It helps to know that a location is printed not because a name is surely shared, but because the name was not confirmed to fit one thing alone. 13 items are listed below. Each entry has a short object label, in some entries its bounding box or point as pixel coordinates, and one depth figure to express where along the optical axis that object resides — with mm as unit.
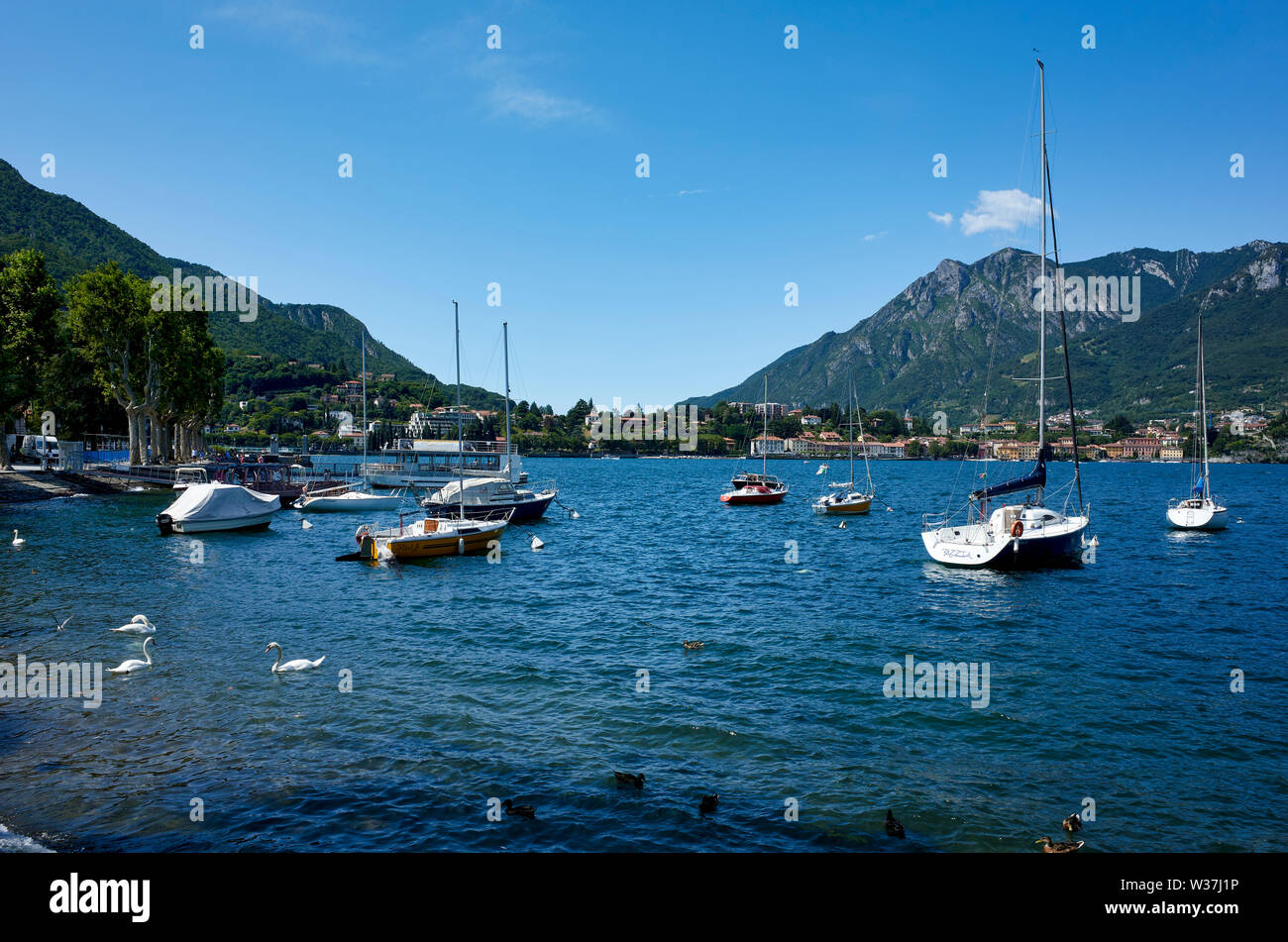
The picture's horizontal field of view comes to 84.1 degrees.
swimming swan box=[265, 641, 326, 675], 16531
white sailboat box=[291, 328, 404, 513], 56594
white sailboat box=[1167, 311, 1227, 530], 47219
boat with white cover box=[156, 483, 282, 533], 40062
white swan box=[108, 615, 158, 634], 19609
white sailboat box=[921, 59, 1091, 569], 31016
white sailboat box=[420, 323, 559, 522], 46553
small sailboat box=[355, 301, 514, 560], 34000
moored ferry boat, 85312
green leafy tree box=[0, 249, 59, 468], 56500
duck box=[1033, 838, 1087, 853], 9359
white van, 71500
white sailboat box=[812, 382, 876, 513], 59906
